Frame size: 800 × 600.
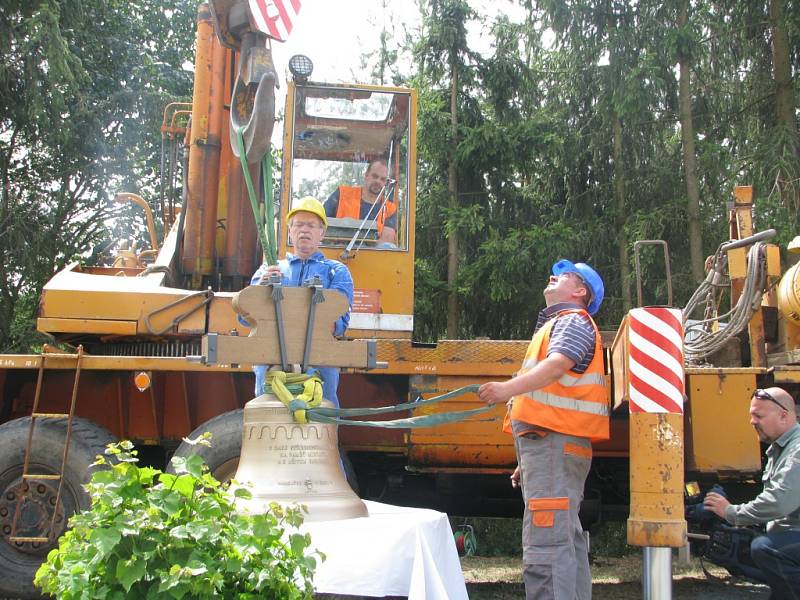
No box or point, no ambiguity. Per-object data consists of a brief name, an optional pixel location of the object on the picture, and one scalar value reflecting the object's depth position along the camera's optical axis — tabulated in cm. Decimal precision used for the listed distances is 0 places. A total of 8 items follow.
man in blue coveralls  396
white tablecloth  301
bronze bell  331
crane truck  591
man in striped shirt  396
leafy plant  250
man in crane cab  682
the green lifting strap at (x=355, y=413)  335
